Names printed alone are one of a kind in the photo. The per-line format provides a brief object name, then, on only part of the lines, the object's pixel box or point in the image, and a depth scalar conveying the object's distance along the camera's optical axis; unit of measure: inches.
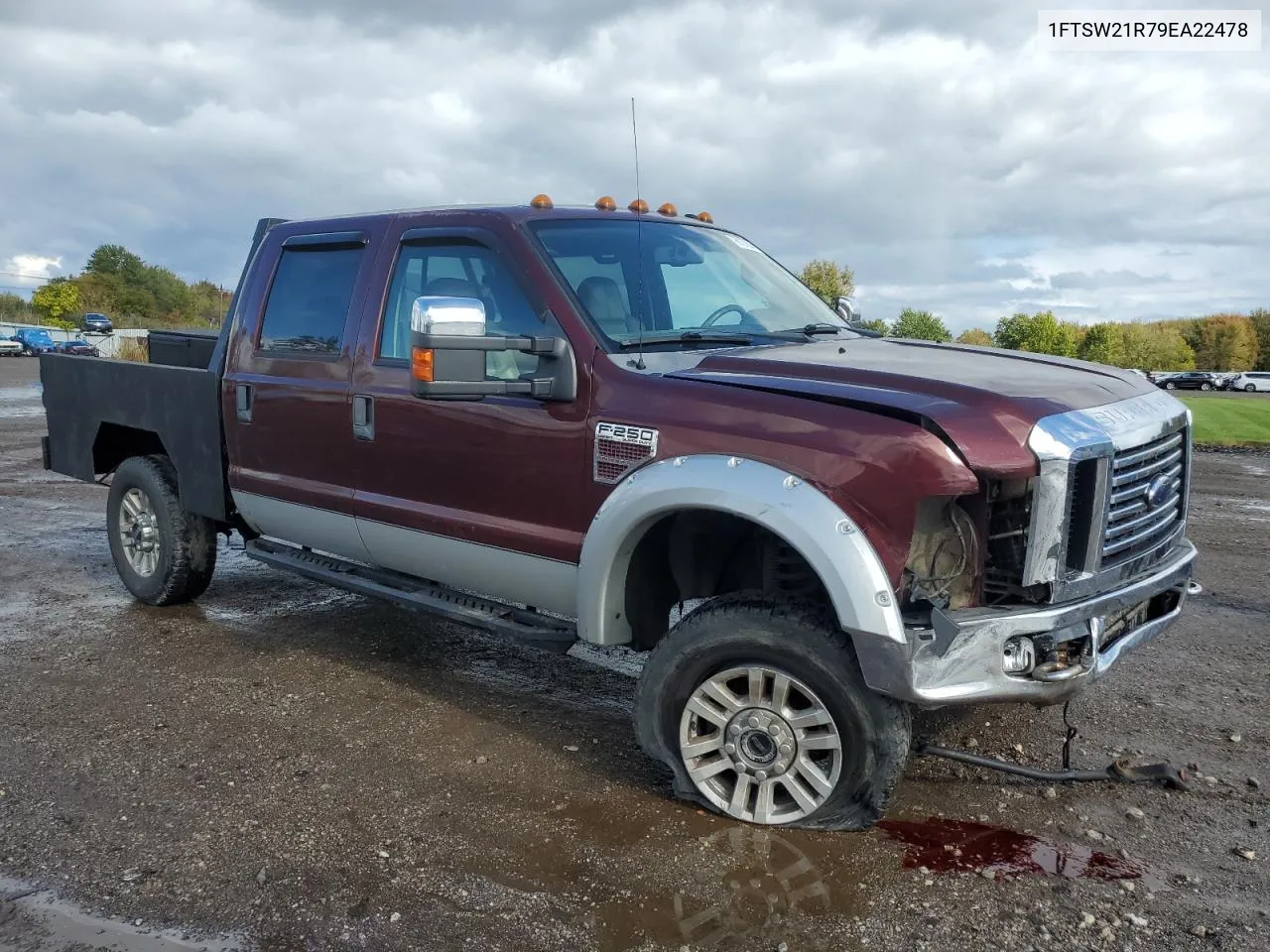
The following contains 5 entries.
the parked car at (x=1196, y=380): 2622.3
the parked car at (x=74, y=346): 1647.4
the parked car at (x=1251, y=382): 2659.9
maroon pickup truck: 126.0
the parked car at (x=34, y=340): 2021.4
